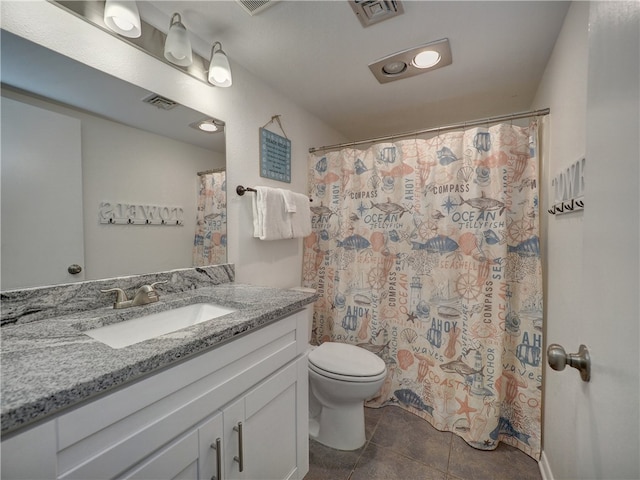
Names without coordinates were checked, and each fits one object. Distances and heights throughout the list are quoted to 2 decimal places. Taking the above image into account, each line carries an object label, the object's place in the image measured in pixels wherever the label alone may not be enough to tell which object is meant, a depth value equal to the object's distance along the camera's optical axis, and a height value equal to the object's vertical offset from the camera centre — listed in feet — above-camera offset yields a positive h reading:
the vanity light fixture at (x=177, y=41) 3.68 +2.72
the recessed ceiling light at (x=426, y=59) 4.87 +3.31
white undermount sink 3.00 -1.10
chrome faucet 3.40 -0.79
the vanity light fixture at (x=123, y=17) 3.15 +2.69
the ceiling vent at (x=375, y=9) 3.77 +3.30
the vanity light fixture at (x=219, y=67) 4.24 +2.71
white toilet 4.61 -2.75
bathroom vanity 1.64 -1.29
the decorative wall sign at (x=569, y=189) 3.22 +0.59
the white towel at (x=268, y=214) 5.43 +0.46
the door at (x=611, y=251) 1.27 -0.11
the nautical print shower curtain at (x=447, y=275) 4.96 -0.86
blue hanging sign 5.79 +1.82
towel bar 5.16 +0.92
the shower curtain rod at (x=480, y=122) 4.80 +2.20
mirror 2.82 +0.83
